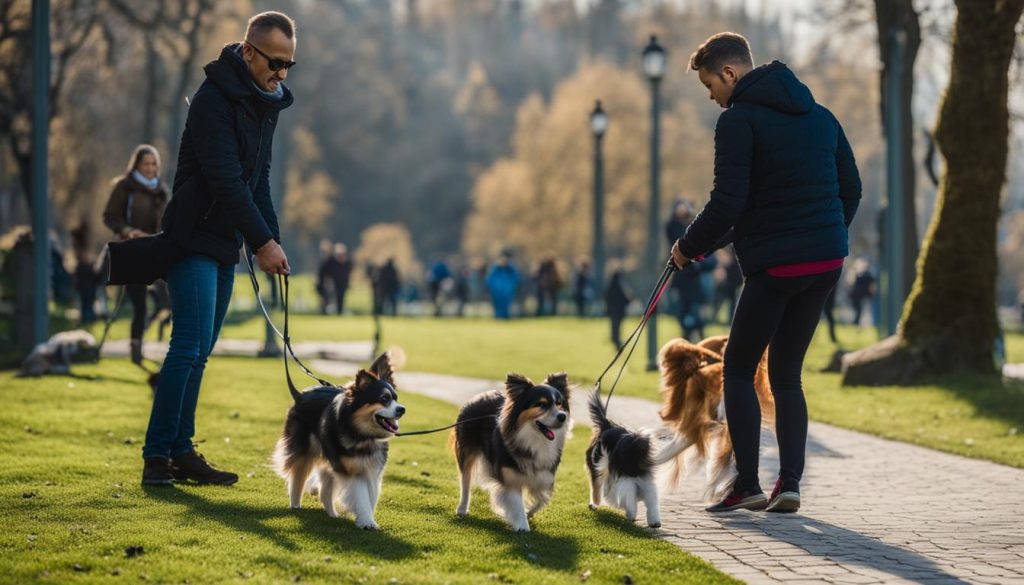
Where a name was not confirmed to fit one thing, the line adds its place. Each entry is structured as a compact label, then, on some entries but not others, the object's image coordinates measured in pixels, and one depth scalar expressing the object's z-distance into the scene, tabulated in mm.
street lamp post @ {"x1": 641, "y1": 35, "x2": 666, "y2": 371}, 34500
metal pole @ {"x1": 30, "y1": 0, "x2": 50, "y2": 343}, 25732
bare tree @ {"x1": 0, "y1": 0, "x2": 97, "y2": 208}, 50407
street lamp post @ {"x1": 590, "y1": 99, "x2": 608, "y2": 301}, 53720
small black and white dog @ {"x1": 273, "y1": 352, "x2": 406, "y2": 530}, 12359
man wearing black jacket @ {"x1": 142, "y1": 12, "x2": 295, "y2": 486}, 13080
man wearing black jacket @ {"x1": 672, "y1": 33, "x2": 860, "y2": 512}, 12388
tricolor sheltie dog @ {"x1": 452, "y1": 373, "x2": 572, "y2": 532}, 12580
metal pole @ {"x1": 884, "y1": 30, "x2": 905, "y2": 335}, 33843
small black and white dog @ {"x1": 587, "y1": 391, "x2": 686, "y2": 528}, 13244
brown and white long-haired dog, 14144
